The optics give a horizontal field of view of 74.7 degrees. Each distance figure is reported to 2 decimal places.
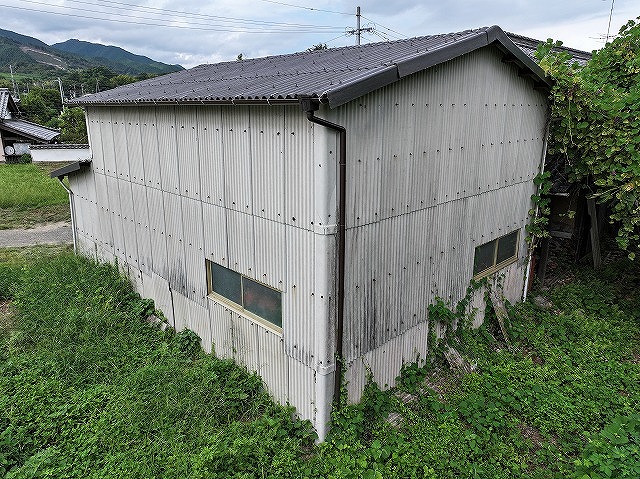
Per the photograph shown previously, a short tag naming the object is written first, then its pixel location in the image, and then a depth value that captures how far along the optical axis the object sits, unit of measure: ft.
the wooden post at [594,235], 27.43
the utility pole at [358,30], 93.30
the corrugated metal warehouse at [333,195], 14.99
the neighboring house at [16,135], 89.04
